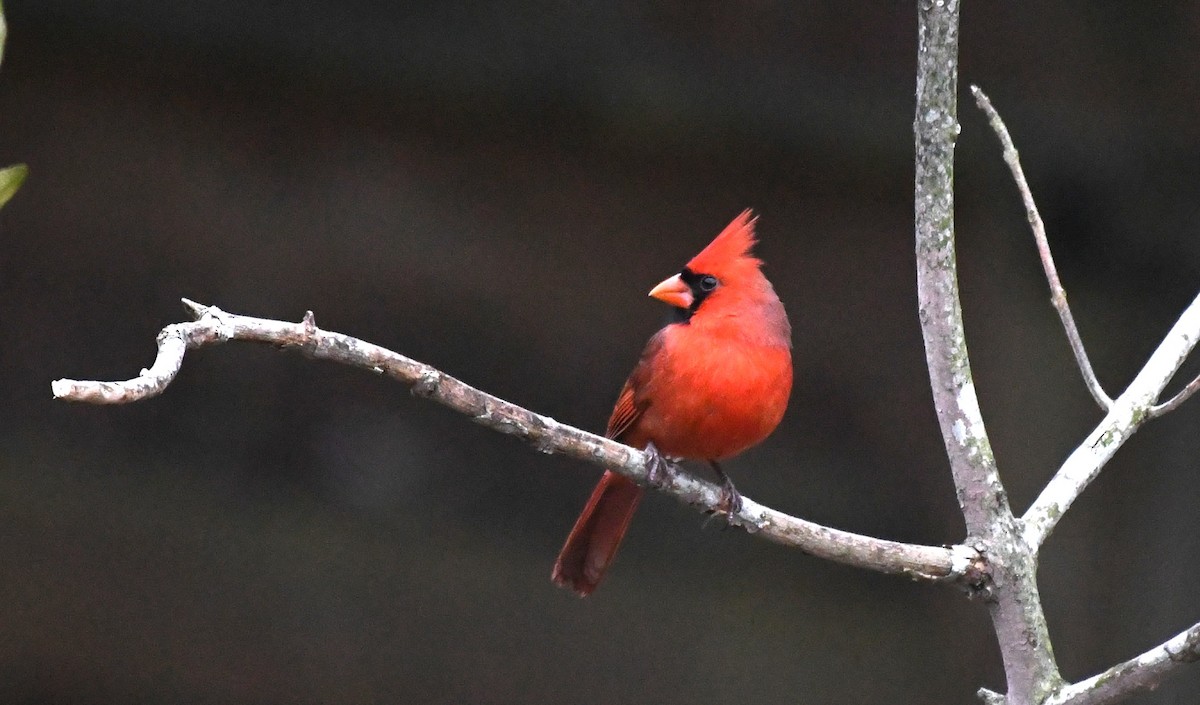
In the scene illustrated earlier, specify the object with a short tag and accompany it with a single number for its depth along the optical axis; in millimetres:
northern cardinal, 5418
